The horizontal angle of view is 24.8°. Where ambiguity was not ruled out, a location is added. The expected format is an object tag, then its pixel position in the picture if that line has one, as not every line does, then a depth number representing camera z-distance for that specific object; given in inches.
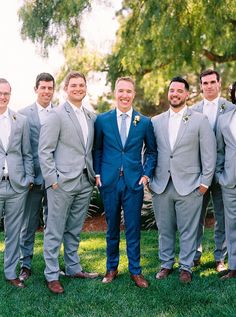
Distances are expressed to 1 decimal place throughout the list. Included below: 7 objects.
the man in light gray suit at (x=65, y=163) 203.5
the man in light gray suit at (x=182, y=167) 211.6
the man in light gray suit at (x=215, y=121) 227.3
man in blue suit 207.5
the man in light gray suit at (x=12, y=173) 205.0
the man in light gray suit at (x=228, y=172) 212.2
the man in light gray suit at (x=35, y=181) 220.2
